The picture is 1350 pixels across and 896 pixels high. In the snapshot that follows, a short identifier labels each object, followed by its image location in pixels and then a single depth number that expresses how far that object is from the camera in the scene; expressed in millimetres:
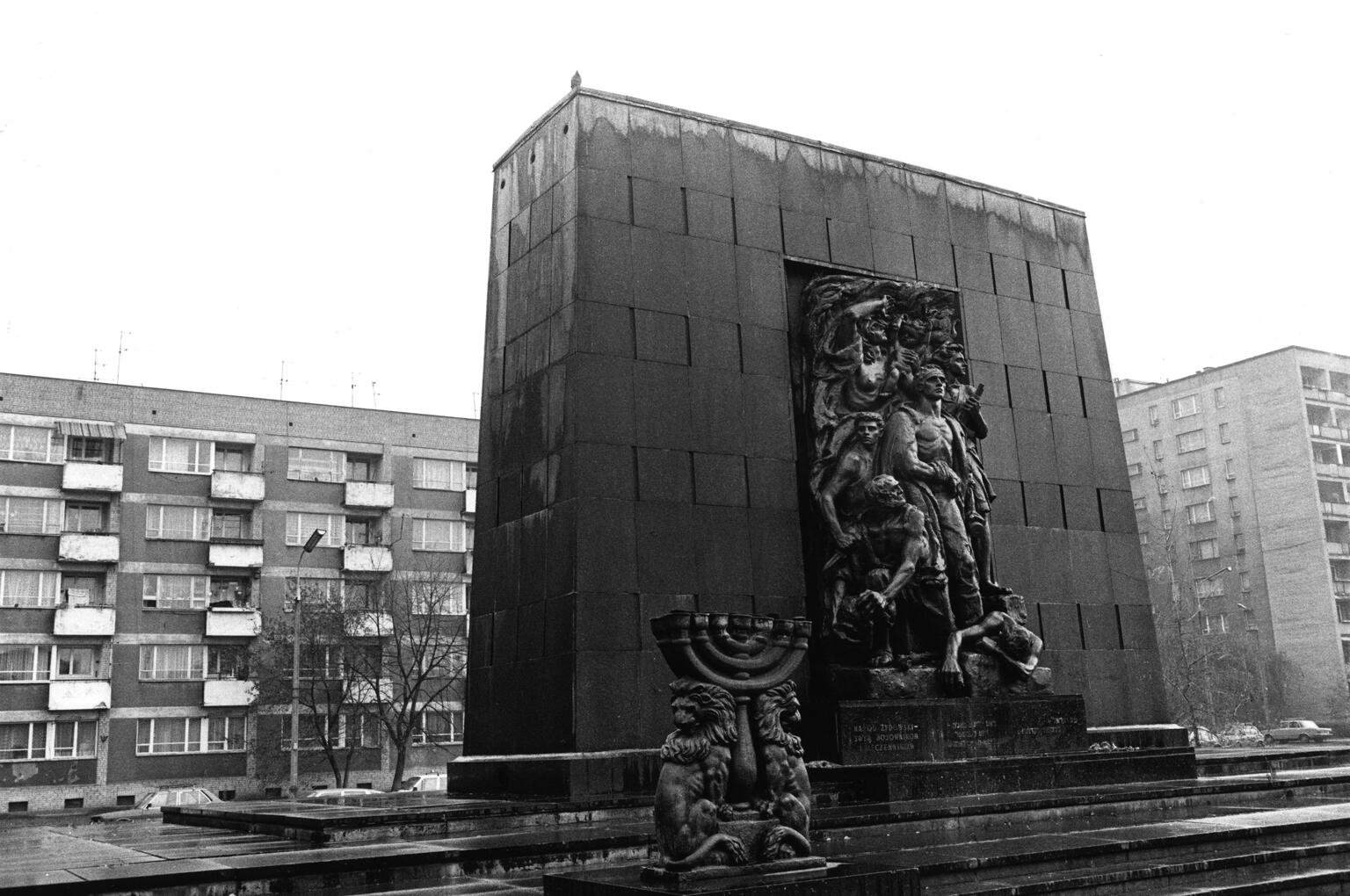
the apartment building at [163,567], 48875
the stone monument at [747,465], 14023
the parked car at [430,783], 35938
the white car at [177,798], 31938
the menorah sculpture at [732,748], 7000
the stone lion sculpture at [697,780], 6918
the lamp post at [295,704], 37562
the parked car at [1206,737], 53747
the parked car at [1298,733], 57094
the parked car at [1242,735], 54156
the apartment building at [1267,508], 69688
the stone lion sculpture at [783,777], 7180
